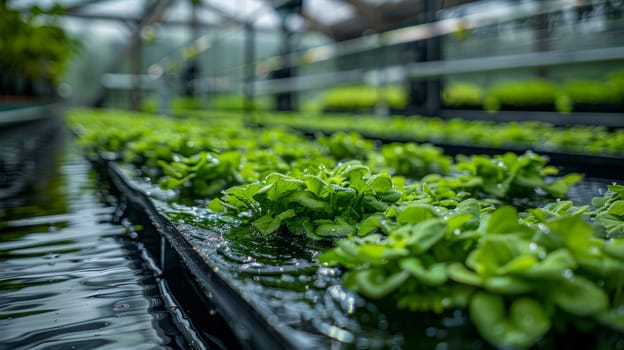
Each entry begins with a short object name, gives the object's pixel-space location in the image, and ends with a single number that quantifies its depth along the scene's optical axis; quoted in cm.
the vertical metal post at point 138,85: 1341
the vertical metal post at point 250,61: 766
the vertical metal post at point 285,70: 831
